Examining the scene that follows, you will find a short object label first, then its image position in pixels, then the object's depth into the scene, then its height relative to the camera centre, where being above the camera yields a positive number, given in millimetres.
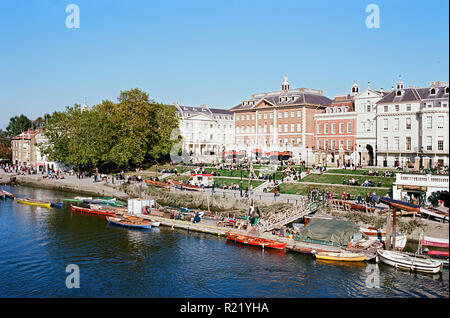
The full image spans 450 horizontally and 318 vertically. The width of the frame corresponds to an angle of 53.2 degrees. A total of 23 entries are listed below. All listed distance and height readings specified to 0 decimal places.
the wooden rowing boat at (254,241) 34656 -7023
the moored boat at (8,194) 63612 -5826
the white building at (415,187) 31377 -2777
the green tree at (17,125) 148375 +9561
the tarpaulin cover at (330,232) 33781 -6130
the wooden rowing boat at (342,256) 31281 -7342
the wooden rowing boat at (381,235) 32094 -6443
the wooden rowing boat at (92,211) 49988 -6625
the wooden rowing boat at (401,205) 32788 -4054
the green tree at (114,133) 78000 +3700
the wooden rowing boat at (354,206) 40656 -5043
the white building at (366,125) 67625 +4193
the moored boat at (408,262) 27375 -7014
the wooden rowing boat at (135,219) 43031 -6492
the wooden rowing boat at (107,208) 49462 -6260
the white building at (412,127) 55844 +3366
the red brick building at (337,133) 71625 +3168
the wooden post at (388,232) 32062 -5757
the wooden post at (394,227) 30970 -5263
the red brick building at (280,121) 79000 +5908
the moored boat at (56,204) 56612 -6424
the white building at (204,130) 104562 +5588
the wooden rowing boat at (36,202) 56750 -6305
